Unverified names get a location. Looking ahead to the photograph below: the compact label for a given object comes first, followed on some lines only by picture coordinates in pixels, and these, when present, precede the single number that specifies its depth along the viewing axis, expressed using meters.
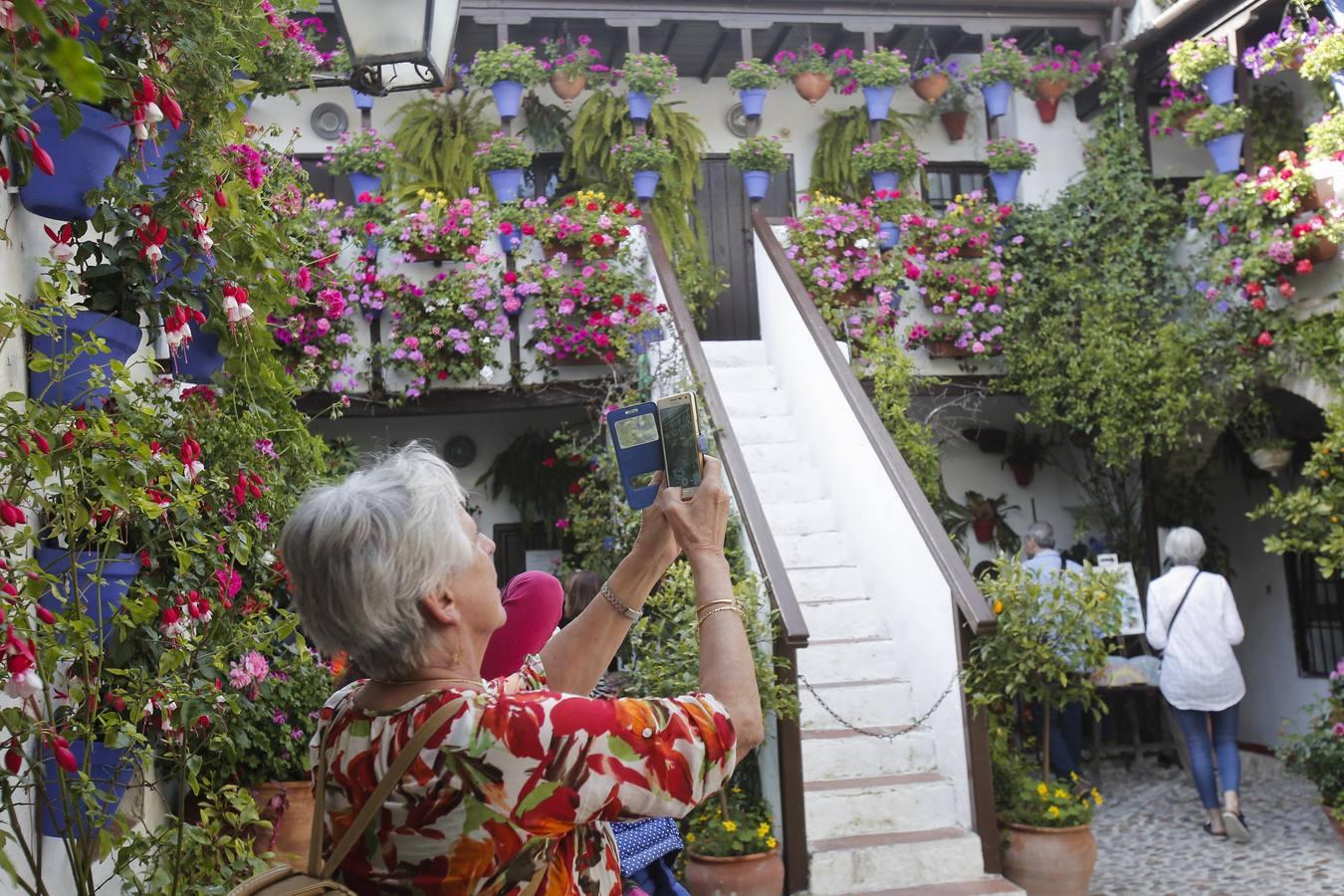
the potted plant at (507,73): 9.32
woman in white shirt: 7.23
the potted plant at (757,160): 9.91
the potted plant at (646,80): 9.57
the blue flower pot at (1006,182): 10.14
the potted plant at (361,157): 9.13
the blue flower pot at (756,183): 9.95
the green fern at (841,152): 10.53
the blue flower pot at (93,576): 2.74
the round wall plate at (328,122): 10.07
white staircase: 5.73
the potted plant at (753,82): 9.80
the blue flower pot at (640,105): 9.66
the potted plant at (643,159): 9.66
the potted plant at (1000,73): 10.02
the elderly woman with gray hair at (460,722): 1.57
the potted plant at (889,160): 10.08
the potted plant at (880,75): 10.01
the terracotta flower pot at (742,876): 5.46
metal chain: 6.08
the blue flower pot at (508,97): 9.38
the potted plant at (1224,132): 8.91
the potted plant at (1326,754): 6.96
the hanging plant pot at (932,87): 10.38
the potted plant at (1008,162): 10.04
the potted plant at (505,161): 9.31
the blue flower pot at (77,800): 2.55
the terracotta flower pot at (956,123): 10.68
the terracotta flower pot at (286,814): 4.50
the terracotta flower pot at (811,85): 10.12
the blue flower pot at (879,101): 10.12
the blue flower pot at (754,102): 9.89
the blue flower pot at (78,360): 2.77
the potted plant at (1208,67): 8.95
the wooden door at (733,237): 10.75
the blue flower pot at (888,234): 9.67
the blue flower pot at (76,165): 2.78
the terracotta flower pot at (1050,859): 5.82
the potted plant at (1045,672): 5.82
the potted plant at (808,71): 10.11
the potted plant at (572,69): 9.75
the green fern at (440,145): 9.68
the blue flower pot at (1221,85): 9.02
